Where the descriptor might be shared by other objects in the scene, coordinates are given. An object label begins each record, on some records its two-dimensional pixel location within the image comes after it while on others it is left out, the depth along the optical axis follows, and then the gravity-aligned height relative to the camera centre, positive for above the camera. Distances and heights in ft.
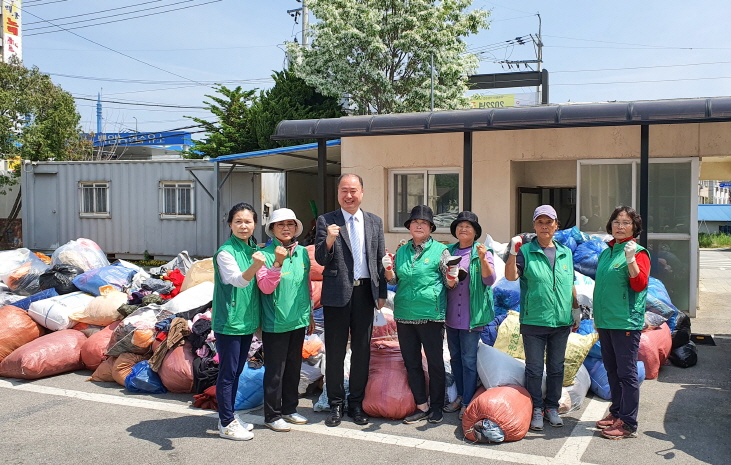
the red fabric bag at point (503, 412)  14.17 -4.61
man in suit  15.21 -1.84
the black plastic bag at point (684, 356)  20.33 -4.71
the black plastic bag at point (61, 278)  25.84 -2.72
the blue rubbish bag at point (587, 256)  23.47 -1.63
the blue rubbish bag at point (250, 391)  16.55 -4.75
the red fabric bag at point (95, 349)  20.29 -4.47
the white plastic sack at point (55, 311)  22.39 -3.56
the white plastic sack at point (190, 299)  20.92 -2.95
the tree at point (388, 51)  65.92 +17.73
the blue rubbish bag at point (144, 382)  18.39 -5.00
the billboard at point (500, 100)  143.54 +28.94
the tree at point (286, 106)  64.85 +11.73
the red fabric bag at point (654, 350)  18.85 -4.20
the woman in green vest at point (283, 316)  14.78 -2.46
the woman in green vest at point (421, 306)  15.33 -2.28
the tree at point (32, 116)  57.72 +9.63
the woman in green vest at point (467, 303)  15.60 -2.27
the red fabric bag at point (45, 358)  19.65 -4.66
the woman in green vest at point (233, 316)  14.34 -2.40
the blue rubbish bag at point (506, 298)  21.17 -2.88
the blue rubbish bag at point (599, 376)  17.33 -4.60
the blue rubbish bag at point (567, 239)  24.45 -0.99
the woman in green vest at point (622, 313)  14.08 -2.27
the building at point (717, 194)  196.48 +7.93
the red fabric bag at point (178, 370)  17.98 -4.58
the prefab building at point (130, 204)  52.49 +0.88
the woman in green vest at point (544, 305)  14.76 -2.19
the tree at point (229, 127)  67.36 +9.72
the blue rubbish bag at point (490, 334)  19.72 -3.86
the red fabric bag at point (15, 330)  21.30 -4.11
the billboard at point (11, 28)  97.91 +29.82
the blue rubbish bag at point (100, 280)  24.99 -2.72
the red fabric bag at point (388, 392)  15.79 -4.59
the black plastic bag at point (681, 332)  20.88 -4.02
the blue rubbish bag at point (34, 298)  24.11 -3.34
